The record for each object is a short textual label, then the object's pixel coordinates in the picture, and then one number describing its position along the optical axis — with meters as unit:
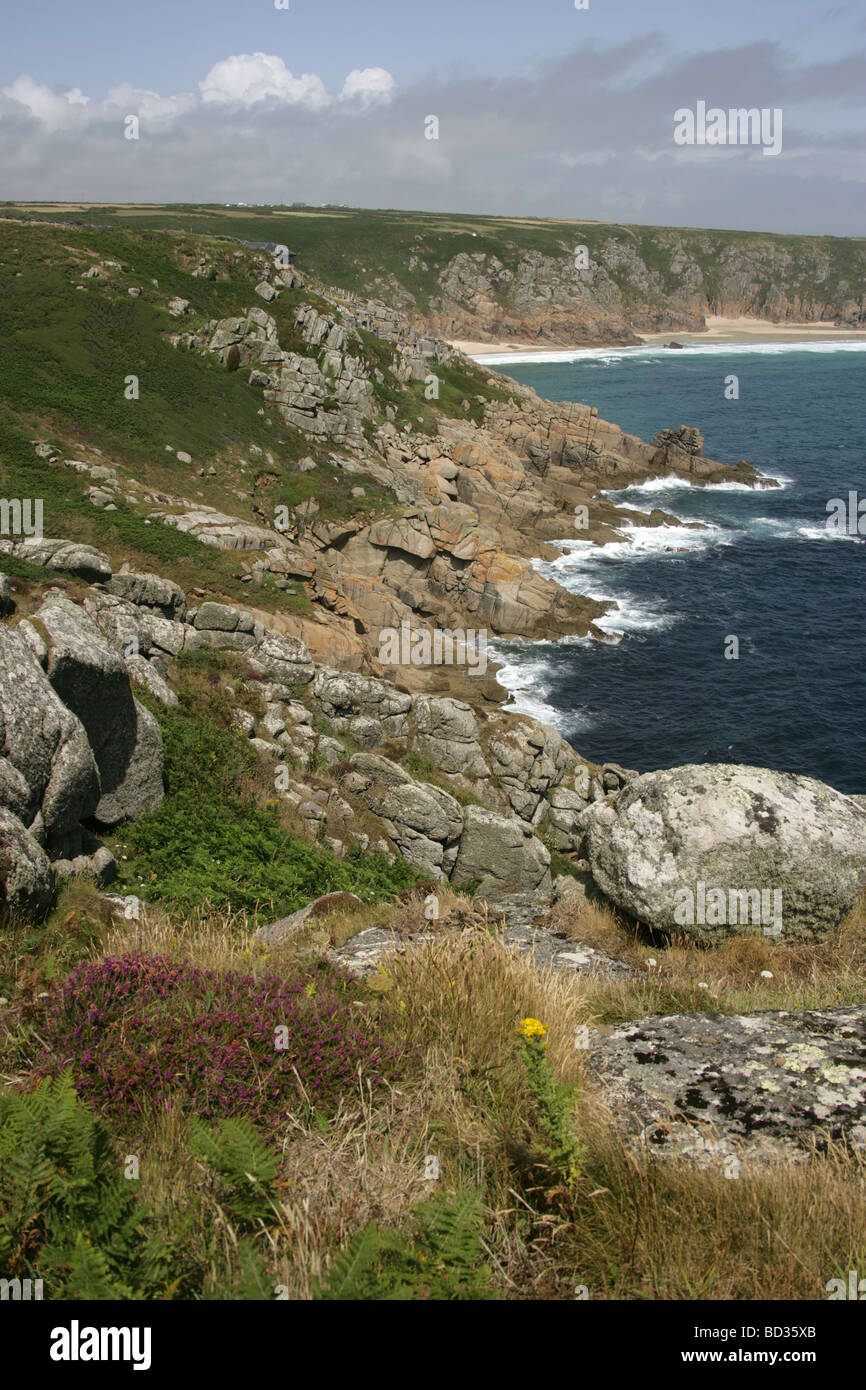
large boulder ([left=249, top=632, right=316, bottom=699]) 19.44
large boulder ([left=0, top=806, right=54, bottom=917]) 7.21
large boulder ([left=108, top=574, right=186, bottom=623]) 18.59
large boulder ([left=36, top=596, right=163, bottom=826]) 10.88
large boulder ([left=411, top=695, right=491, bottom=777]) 20.80
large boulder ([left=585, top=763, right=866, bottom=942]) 9.63
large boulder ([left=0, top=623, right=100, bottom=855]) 8.75
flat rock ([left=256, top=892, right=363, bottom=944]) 7.82
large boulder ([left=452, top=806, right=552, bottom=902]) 15.94
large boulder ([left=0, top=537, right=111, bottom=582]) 17.36
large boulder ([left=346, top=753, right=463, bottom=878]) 15.84
